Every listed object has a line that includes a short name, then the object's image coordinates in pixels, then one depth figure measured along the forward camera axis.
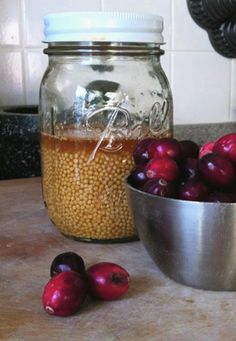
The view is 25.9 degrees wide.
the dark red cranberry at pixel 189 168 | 0.41
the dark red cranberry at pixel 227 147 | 0.41
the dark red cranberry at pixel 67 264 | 0.40
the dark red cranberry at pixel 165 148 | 0.42
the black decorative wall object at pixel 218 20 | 0.96
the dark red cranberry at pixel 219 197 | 0.37
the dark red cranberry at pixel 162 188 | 0.39
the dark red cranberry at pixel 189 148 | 0.47
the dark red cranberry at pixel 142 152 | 0.45
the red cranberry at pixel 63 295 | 0.36
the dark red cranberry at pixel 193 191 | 0.38
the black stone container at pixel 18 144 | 0.73
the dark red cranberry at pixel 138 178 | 0.43
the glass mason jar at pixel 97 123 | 0.50
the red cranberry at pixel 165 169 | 0.40
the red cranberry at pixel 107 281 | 0.38
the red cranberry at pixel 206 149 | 0.45
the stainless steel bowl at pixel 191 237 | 0.37
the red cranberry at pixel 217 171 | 0.39
